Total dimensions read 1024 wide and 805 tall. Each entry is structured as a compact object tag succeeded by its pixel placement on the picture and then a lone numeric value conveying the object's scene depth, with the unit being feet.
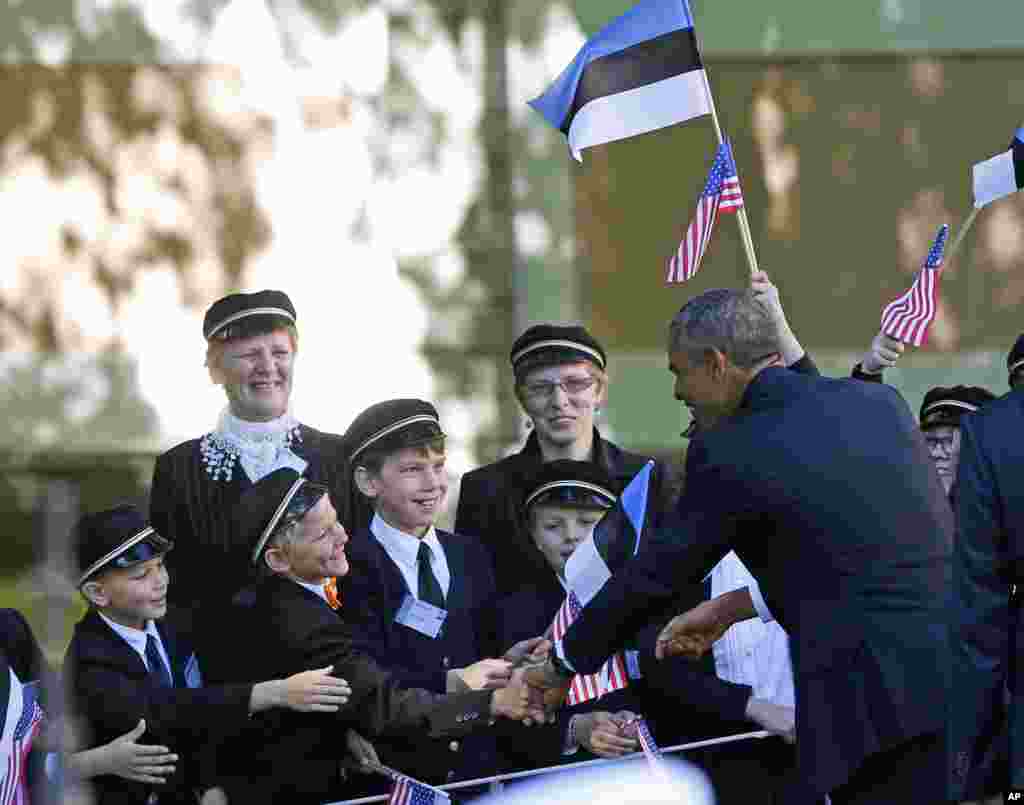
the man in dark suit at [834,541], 35.96
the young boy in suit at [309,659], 42.37
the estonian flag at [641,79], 49.08
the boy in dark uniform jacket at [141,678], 42.37
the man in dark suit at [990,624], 34.30
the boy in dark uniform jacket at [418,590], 43.70
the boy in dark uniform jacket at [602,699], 44.57
